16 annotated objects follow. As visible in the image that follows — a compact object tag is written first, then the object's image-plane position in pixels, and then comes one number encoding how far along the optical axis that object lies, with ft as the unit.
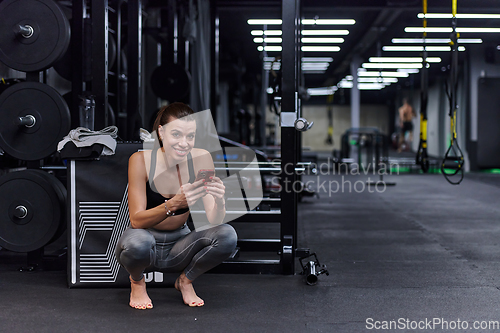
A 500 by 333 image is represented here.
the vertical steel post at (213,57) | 17.27
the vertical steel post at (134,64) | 12.22
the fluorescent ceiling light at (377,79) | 48.47
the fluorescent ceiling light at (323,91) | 56.19
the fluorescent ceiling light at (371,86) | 53.93
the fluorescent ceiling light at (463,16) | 21.14
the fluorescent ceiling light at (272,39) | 27.54
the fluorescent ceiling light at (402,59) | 35.53
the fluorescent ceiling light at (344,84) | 51.19
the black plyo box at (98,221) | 7.87
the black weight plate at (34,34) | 8.61
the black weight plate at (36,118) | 8.69
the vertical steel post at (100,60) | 9.09
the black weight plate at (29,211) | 8.58
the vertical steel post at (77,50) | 10.00
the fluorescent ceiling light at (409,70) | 41.37
